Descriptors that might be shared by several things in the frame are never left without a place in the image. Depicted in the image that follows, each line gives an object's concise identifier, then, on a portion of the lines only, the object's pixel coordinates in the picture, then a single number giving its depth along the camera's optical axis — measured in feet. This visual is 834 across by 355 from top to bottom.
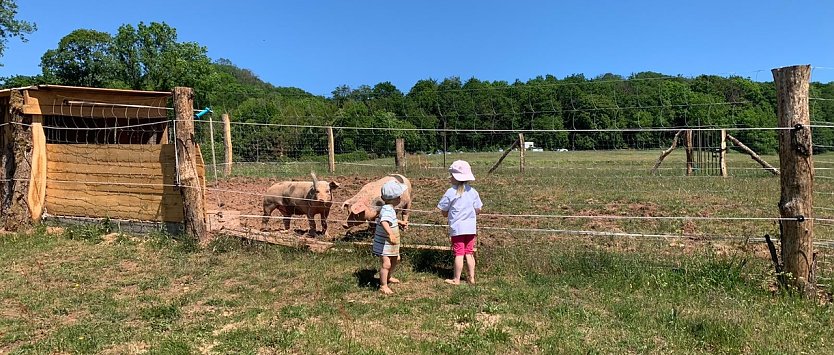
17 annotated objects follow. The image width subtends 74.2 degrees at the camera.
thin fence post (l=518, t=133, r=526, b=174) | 60.85
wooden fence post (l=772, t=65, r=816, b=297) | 16.29
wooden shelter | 26.91
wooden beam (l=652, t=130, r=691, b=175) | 54.34
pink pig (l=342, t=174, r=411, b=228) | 24.88
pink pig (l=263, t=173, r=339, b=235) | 27.25
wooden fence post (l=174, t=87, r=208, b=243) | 24.98
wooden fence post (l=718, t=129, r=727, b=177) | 54.90
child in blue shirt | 18.12
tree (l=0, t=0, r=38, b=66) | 112.57
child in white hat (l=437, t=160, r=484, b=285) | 18.78
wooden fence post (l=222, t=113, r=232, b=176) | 54.39
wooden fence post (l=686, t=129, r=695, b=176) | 55.98
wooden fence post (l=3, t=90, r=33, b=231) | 29.14
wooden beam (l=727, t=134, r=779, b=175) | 51.70
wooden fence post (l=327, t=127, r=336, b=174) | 55.77
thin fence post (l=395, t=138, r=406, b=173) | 59.82
